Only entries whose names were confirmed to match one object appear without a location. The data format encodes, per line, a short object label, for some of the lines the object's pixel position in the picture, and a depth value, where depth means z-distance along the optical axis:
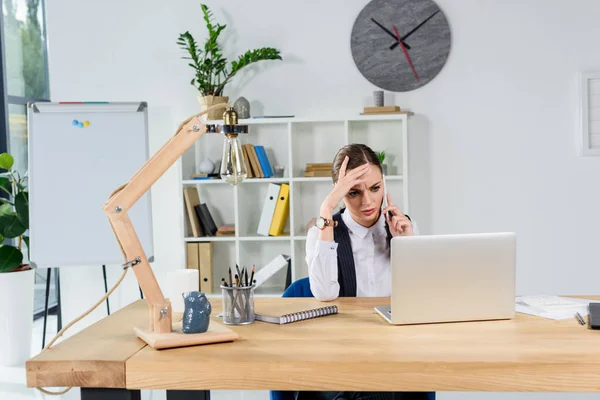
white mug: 2.28
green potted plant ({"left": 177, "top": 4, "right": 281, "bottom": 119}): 4.52
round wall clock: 4.58
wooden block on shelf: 4.44
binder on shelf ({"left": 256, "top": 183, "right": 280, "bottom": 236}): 4.59
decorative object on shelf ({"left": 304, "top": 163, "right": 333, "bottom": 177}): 4.53
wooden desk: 1.68
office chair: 2.66
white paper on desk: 2.18
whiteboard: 4.41
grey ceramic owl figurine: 1.96
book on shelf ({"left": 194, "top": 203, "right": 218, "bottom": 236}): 4.65
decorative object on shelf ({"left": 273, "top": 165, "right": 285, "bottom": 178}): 4.67
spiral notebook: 2.17
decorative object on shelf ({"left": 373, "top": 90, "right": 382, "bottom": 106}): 4.46
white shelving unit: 4.57
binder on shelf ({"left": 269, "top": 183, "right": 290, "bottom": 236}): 4.57
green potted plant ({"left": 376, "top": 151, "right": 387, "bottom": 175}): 4.43
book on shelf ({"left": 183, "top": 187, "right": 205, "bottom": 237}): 4.61
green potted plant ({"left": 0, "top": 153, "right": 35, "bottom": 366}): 4.55
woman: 2.67
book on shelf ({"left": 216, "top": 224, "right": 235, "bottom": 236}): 4.66
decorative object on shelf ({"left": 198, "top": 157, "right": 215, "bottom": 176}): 4.64
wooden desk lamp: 1.98
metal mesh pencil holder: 2.17
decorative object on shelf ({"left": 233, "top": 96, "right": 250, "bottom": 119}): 4.58
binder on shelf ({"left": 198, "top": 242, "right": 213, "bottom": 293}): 4.63
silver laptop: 2.04
